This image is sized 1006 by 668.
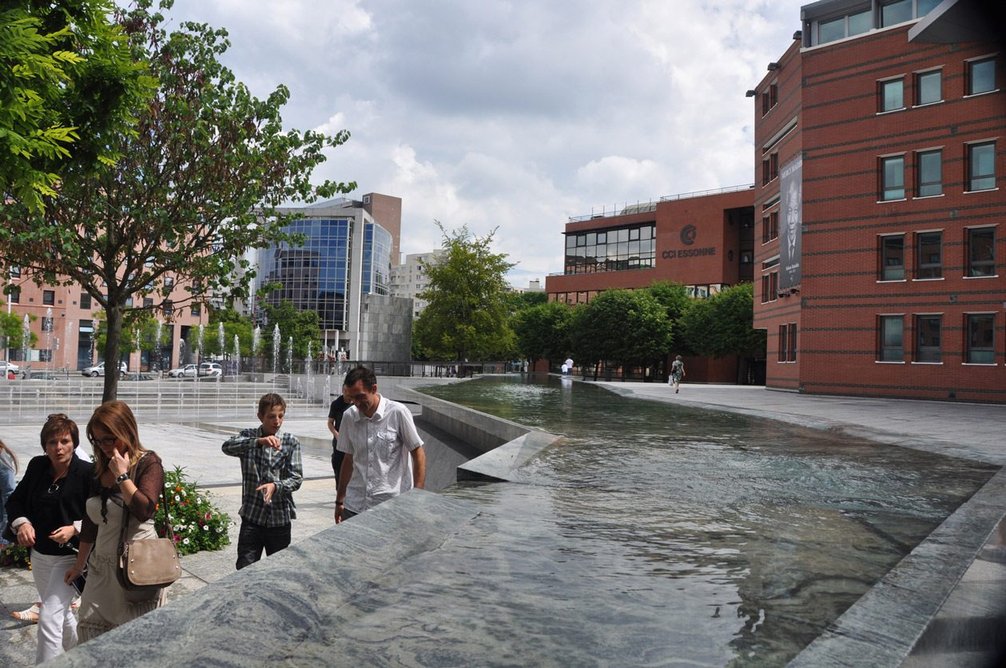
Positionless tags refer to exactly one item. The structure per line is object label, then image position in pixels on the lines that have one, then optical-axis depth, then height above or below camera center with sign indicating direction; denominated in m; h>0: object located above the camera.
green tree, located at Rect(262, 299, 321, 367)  83.19 +2.24
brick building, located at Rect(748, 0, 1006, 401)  27.03 +5.75
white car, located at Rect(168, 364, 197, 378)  60.83 -2.00
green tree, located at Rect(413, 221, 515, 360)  55.78 +3.60
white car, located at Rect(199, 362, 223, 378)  59.58 -1.73
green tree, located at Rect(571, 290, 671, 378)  58.44 +2.12
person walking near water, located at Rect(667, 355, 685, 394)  30.95 -0.51
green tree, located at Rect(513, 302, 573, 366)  73.25 +2.38
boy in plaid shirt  5.07 -0.88
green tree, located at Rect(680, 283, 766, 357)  52.34 +2.29
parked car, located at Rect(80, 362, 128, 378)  55.03 -1.82
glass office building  104.44 +11.19
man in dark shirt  7.70 -0.72
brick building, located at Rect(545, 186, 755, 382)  69.31 +10.67
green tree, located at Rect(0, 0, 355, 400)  8.70 +1.89
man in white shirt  5.37 -0.67
